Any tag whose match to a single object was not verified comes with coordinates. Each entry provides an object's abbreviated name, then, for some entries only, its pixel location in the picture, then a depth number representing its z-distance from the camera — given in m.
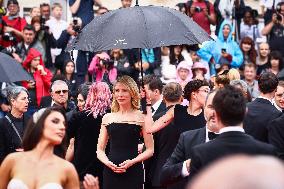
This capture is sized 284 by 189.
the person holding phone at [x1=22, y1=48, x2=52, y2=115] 14.23
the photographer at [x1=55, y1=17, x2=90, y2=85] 15.70
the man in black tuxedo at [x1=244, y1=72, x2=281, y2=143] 7.97
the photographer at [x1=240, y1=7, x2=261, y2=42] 17.56
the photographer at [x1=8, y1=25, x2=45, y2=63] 15.49
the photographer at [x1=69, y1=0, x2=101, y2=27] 16.56
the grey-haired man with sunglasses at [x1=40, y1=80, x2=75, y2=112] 10.38
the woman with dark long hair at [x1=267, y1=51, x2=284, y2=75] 15.71
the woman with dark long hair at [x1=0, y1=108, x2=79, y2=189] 5.92
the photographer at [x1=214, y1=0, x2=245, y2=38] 17.48
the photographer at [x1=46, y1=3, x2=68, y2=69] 16.41
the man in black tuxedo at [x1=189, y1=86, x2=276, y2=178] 4.72
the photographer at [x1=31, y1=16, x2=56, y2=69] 15.88
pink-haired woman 9.11
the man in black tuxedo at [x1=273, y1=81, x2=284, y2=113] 9.47
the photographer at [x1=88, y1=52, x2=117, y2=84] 14.99
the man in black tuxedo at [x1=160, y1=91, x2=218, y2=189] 6.12
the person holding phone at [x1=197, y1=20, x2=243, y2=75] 16.14
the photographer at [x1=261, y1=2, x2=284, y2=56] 17.23
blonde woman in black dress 8.33
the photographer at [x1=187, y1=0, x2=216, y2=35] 16.88
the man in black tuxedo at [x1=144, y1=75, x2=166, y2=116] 10.65
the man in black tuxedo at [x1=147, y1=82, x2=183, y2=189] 8.88
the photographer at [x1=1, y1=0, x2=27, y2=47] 15.60
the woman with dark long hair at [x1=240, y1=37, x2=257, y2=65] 16.59
